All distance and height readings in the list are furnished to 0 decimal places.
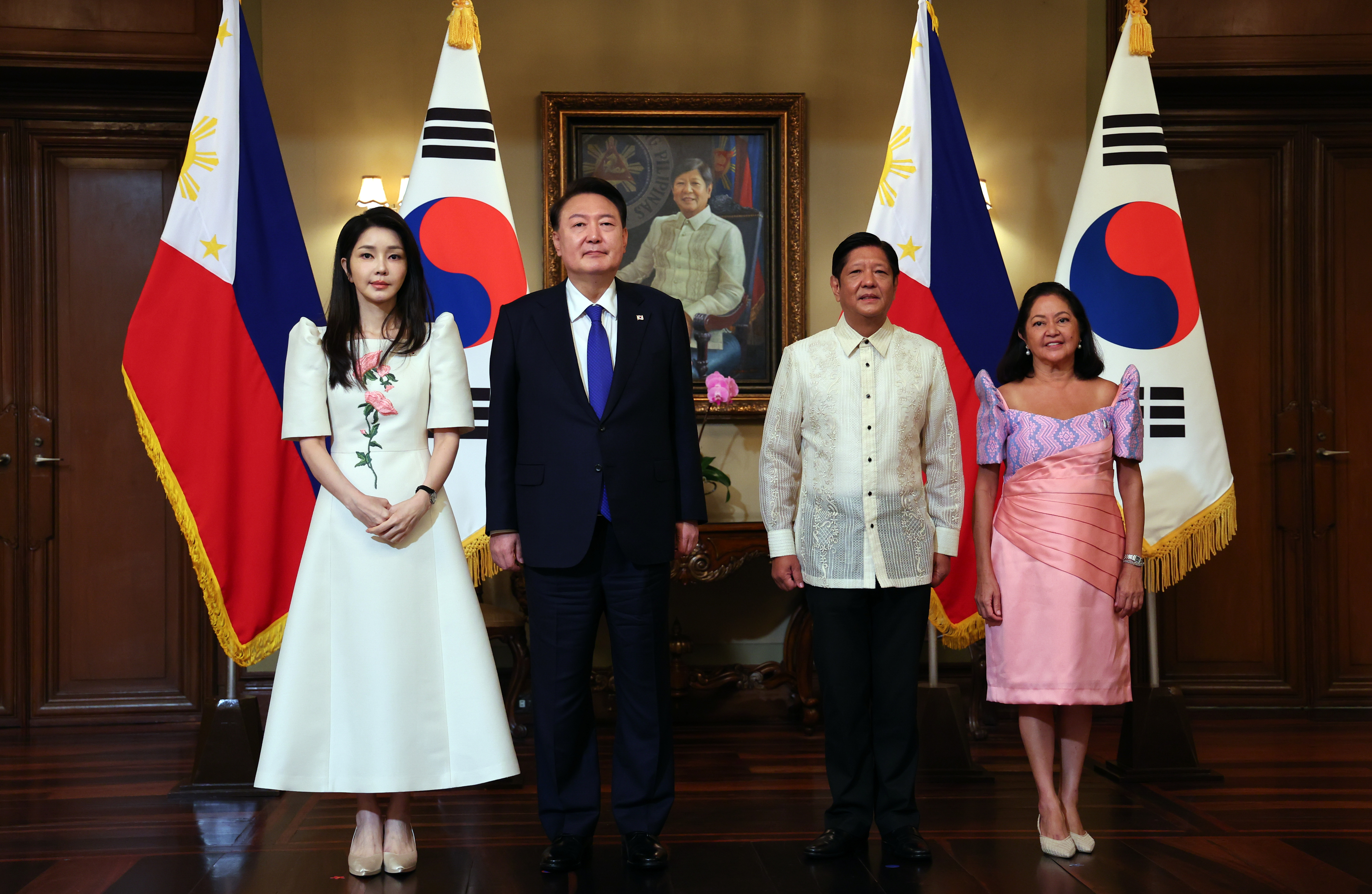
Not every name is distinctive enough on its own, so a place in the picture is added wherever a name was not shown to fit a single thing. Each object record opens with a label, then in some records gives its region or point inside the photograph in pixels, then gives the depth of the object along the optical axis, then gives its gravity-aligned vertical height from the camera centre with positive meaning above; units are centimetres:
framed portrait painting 446 +103
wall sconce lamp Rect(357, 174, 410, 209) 428 +109
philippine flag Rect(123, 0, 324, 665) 312 +31
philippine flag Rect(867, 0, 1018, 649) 361 +77
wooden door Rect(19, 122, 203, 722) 443 -4
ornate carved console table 409 -77
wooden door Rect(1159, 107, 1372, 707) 461 +26
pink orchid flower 408 +26
